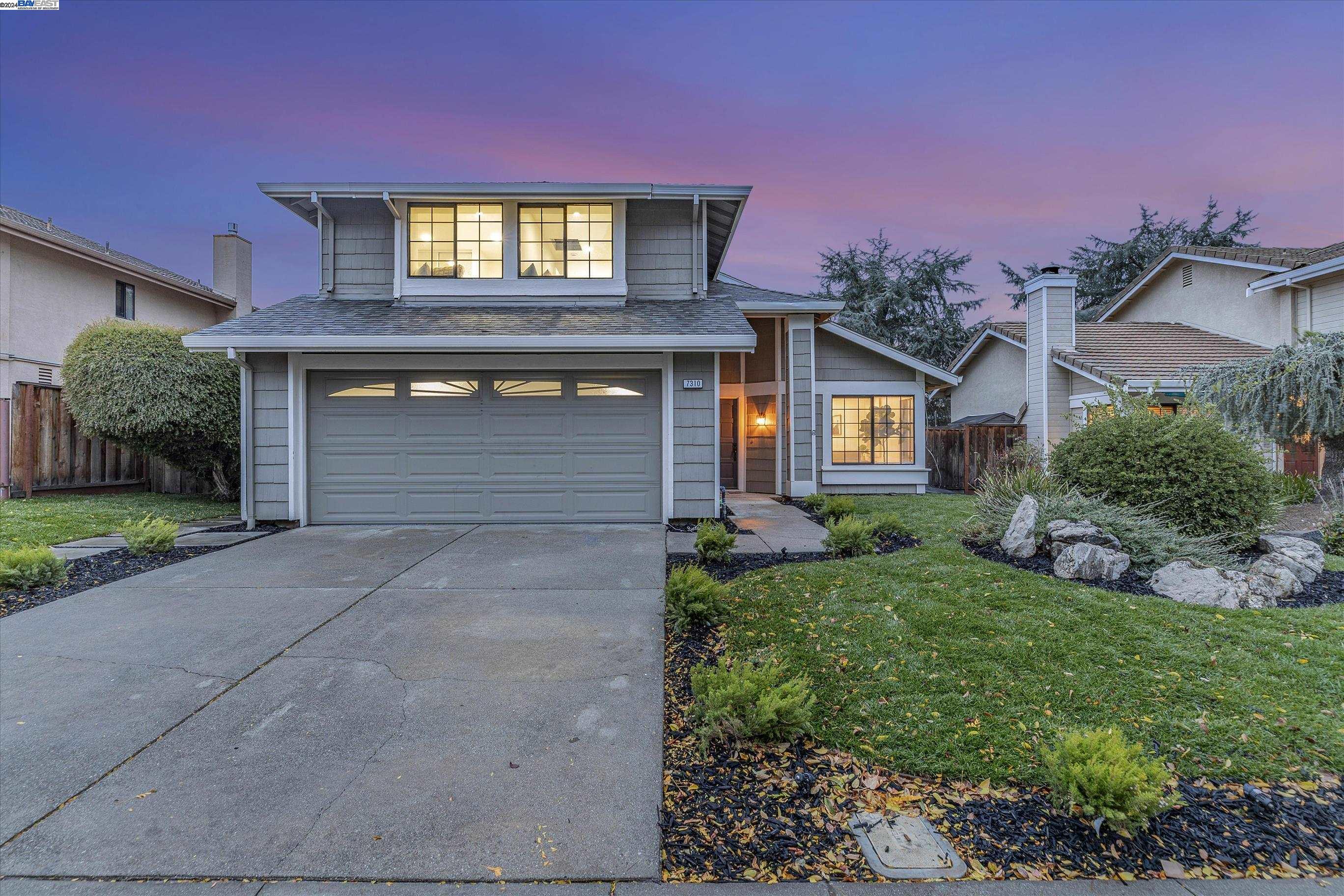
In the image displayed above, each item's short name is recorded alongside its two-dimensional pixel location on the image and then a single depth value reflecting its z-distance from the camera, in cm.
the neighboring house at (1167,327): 1121
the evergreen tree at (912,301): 2622
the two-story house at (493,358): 805
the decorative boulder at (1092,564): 479
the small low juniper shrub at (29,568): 489
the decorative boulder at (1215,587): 416
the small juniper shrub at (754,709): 258
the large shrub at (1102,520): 511
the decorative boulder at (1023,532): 544
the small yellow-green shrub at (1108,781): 199
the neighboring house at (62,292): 1238
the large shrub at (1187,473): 555
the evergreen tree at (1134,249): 2430
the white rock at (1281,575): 440
